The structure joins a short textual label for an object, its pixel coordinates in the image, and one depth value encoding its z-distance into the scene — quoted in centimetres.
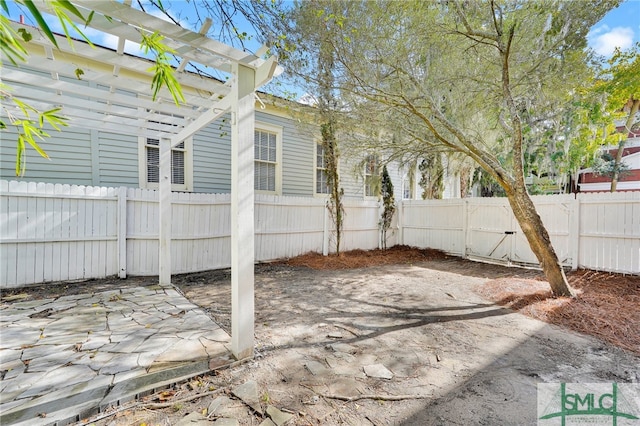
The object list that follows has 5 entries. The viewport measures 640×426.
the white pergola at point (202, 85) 194
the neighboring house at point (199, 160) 523
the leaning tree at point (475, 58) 385
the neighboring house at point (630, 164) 1264
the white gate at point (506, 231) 592
